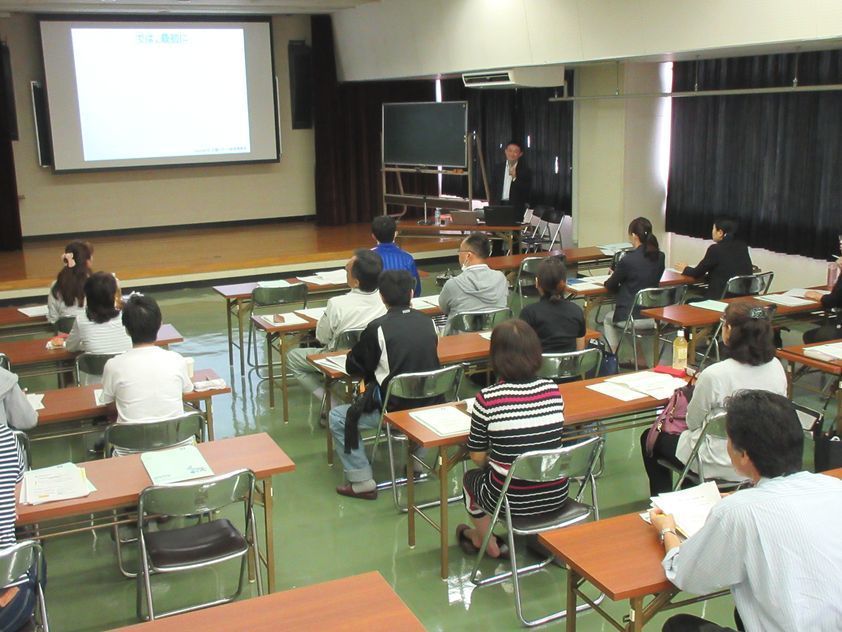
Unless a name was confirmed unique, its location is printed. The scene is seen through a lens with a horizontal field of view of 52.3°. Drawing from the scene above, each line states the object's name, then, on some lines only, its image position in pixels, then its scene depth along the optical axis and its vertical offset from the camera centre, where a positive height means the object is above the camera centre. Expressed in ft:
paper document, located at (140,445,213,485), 10.08 -3.78
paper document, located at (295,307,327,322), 18.76 -3.66
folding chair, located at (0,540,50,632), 8.11 -3.86
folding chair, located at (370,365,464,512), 13.57 -3.83
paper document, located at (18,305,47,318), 19.65 -3.64
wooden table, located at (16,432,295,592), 9.46 -3.81
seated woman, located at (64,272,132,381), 14.80 -3.04
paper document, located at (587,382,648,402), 12.71 -3.76
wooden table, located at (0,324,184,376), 16.20 -3.81
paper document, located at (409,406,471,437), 11.51 -3.79
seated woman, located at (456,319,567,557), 10.61 -3.39
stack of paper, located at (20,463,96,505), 9.65 -3.79
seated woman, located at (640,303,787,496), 11.34 -3.15
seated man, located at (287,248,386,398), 15.89 -3.01
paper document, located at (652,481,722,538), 8.30 -3.63
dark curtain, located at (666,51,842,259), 24.12 -0.65
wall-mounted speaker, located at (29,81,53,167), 34.68 +1.20
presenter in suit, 33.58 -1.53
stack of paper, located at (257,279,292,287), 21.25 -3.37
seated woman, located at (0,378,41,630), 8.41 -3.75
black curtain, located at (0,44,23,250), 33.83 -1.30
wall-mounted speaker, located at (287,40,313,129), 39.37 +2.89
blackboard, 34.37 +0.34
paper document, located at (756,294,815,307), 19.07 -3.70
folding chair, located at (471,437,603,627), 10.29 -4.08
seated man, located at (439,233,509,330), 18.69 -3.10
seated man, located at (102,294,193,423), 12.16 -3.16
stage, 30.99 -4.13
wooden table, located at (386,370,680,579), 11.39 -3.83
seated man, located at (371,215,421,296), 19.93 -2.41
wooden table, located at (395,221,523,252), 31.57 -3.44
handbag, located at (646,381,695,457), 12.35 -3.96
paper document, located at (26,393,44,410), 13.15 -3.83
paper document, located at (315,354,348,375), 14.88 -3.80
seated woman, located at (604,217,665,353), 20.59 -3.20
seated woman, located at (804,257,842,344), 18.45 -4.21
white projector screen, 34.76 +2.32
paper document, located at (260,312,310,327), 18.13 -3.68
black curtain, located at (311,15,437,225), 39.42 +0.27
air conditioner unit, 28.96 +2.10
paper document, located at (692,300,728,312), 18.81 -3.71
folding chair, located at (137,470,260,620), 9.59 -4.65
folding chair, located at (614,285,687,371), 20.17 -3.86
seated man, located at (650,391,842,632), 6.64 -3.11
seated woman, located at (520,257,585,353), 15.67 -3.25
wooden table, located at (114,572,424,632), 6.93 -3.80
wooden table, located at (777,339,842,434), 14.47 -3.87
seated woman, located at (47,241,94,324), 18.03 -2.68
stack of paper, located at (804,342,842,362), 14.84 -3.79
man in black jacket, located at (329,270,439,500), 13.83 -3.30
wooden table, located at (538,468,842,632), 7.60 -3.85
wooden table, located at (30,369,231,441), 12.82 -3.85
